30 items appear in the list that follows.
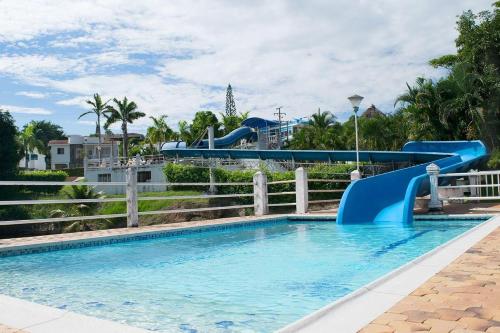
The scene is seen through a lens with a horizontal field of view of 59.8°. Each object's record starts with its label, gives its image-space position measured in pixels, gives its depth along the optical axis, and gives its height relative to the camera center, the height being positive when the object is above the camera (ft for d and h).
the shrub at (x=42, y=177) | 125.18 -0.65
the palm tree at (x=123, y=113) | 157.28 +22.03
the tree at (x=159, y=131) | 170.19 +16.33
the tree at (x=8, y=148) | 119.14 +7.90
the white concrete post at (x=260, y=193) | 40.16 -2.10
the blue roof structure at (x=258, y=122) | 115.14 +12.80
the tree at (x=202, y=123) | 164.45 +18.70
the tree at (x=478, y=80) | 71.97 +14.47
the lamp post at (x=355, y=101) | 42.52 +6.59
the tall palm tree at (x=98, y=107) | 160.25 +24.79
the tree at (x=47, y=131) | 259.25 +28.11
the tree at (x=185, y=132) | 164.45 +15.33
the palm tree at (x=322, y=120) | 139.95 +15.76
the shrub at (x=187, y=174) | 95.14 -0.49
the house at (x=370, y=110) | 188.79 +25.37
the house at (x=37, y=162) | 225.76 +7.24
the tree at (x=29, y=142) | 203.92 +15.89
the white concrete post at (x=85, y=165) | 116.67 +2.53
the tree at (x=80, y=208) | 81.35 -6.55
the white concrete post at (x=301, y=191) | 40.16 -2.01
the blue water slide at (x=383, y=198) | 31.99 -2.39
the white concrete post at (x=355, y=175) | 40.99 -0.71
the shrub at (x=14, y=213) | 91.61 -7.92
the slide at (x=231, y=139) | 118.73 +8.74
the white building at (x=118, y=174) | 112.27 -0.21
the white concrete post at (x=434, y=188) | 34.42 -1.75
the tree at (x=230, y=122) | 165.51 +18.64
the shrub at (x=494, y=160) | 57.11 +0.62
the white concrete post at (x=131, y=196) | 30.04 -1.57
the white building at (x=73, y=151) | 205.57 +11.37
